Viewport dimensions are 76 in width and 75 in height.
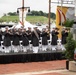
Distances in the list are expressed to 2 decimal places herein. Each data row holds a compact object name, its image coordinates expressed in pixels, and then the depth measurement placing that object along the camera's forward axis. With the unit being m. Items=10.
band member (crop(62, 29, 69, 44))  20.89
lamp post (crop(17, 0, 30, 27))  27.66
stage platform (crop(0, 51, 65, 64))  17.55
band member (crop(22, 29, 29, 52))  19.41
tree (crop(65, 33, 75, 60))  15.66
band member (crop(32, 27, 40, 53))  19.58
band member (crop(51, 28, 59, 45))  20.56
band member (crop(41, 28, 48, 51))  20.14
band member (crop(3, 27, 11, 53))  19.02
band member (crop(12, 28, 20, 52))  19.29
